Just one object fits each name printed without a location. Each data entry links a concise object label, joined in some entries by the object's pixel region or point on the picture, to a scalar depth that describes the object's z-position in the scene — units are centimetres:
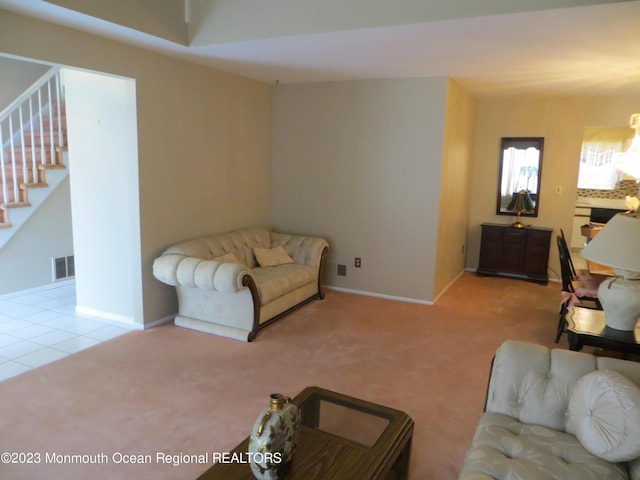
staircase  485
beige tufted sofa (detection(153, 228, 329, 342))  386
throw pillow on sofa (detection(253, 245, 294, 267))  492
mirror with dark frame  629
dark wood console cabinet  614
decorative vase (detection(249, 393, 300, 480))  159
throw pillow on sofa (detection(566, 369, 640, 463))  170
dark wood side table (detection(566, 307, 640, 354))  273
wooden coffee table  173
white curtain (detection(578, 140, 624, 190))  833
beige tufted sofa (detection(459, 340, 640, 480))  172
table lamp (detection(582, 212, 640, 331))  264
